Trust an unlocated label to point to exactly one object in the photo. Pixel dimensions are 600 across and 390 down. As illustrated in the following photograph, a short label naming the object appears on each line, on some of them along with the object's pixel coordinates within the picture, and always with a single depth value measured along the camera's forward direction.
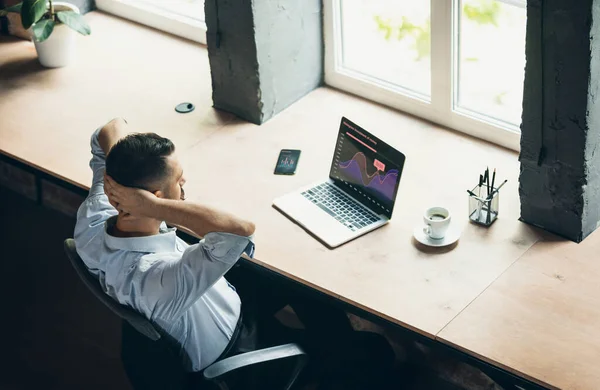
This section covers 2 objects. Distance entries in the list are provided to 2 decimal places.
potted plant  4.21
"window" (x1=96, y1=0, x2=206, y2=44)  4.53
